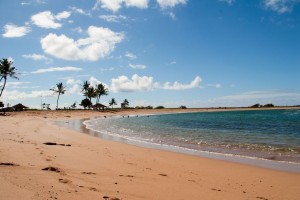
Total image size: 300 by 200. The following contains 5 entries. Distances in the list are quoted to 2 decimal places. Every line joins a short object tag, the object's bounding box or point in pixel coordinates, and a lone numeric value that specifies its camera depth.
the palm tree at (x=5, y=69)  66.06
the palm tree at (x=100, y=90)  118.66
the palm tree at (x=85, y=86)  114.38
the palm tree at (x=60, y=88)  100.69
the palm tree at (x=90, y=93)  113.19
